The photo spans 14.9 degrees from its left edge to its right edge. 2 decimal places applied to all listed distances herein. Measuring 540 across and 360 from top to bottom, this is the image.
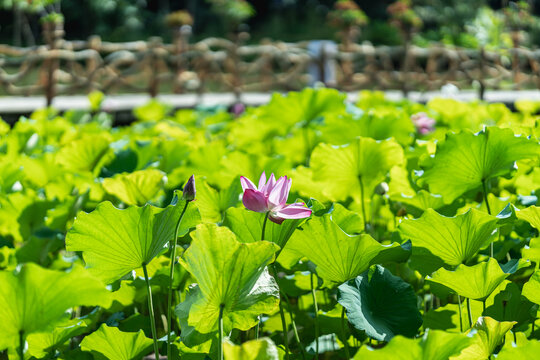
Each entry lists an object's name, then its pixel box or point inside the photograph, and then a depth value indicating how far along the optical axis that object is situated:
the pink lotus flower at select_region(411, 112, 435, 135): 8.06
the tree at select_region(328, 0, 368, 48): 61.94
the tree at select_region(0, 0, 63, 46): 87.08
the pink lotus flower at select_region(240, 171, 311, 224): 5.30
